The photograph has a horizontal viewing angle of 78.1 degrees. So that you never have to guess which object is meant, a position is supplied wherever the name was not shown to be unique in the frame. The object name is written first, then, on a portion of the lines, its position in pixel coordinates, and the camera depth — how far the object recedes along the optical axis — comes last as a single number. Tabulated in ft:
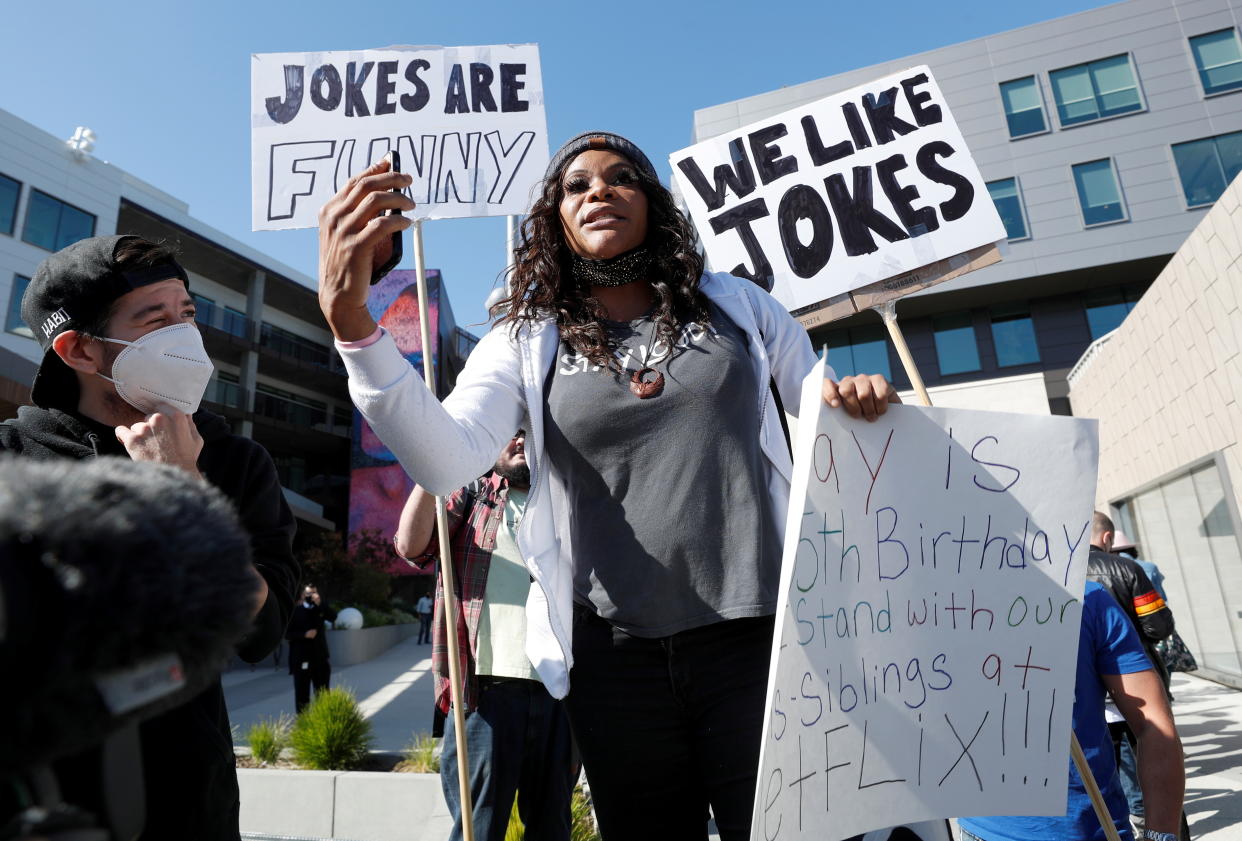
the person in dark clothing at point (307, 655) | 31.65
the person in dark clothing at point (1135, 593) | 13.11
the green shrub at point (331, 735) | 17.47
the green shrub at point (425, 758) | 17.13
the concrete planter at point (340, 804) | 15.42
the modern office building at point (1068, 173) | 61.93
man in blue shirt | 6.47
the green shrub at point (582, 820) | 13.29
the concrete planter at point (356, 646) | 56.80
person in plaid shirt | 9.93
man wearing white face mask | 5.08
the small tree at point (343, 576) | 78.33
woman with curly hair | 4.67
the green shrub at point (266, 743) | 18.33
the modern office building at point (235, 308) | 70.85
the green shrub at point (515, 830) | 12.15
